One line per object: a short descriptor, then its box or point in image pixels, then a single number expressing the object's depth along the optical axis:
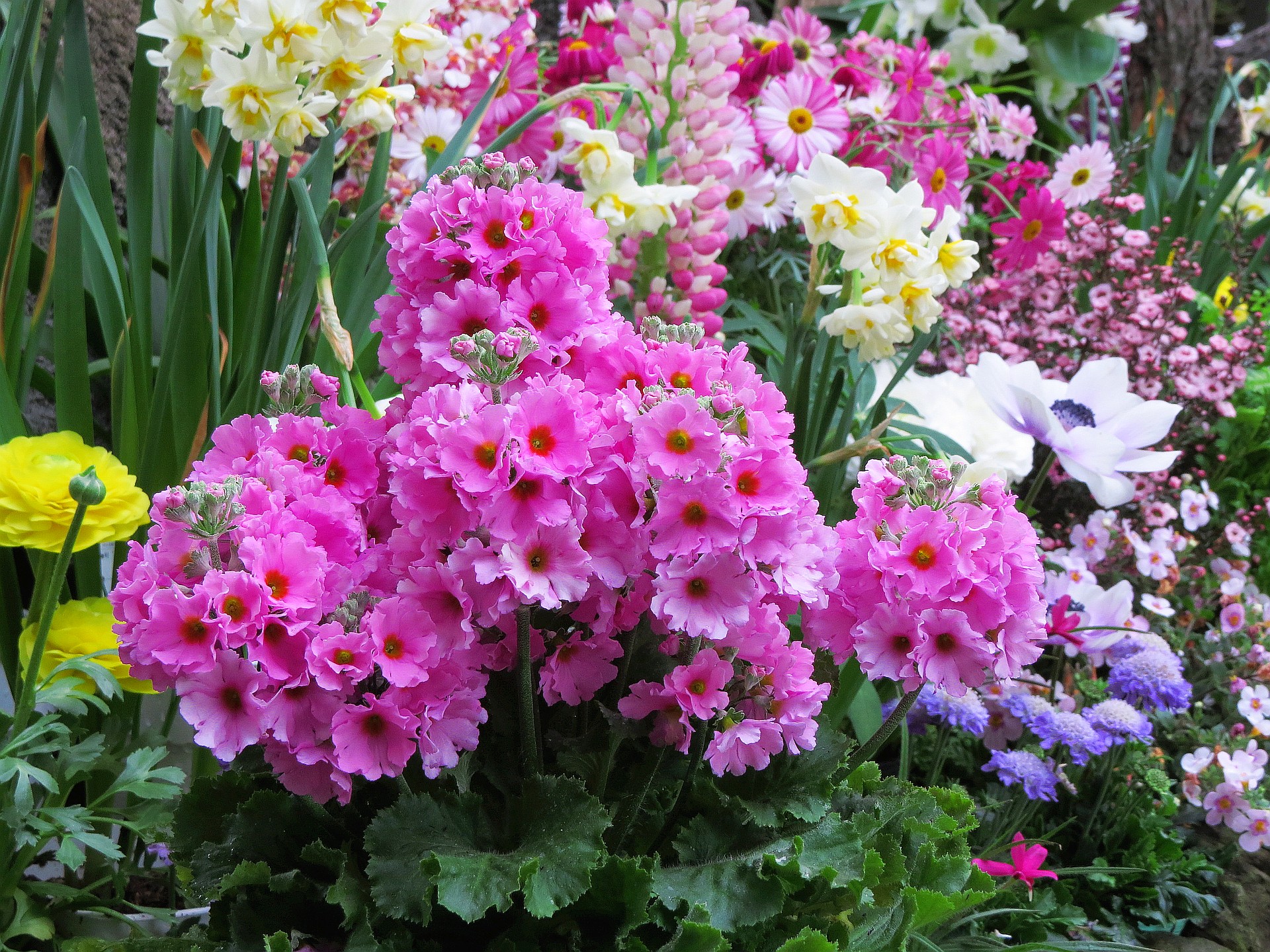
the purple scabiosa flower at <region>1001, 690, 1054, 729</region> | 1.52
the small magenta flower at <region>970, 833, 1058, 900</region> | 1.22
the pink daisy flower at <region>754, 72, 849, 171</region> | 1.82
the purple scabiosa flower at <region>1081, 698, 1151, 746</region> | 1.49
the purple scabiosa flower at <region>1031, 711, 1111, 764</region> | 1.44
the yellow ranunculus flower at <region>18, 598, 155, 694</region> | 1.07
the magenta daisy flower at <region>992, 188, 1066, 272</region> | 1.88
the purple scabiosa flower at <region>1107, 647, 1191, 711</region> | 1.55
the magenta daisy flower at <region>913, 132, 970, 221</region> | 1.62
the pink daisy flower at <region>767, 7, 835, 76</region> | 2.20
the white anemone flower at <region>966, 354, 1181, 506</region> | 1.37
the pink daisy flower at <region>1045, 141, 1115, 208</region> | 2.30
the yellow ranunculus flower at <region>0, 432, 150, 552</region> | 1.01
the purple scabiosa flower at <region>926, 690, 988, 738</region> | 1.44
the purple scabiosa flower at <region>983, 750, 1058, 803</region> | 1.42
